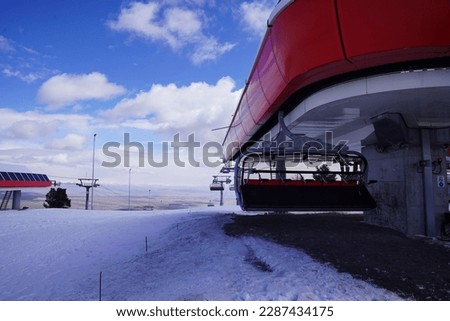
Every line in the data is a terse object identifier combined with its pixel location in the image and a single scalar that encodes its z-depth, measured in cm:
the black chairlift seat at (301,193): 732
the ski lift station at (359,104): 450
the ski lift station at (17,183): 2543
